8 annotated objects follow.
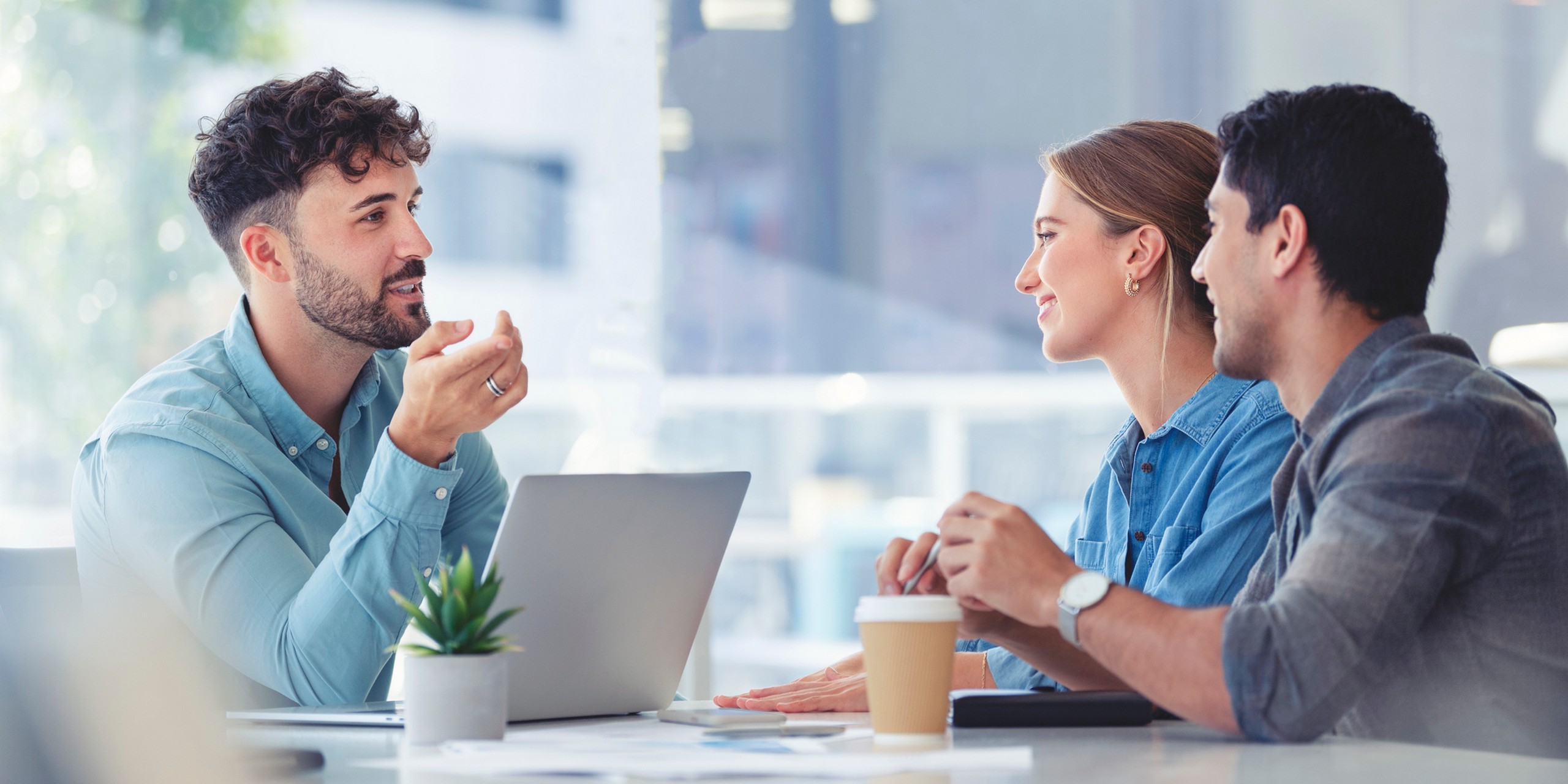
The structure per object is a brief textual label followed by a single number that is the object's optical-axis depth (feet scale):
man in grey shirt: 9.22
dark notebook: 9.76
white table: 8.82
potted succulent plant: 9.37
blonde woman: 11.20
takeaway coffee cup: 9.32
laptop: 9.79
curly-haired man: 11.12
